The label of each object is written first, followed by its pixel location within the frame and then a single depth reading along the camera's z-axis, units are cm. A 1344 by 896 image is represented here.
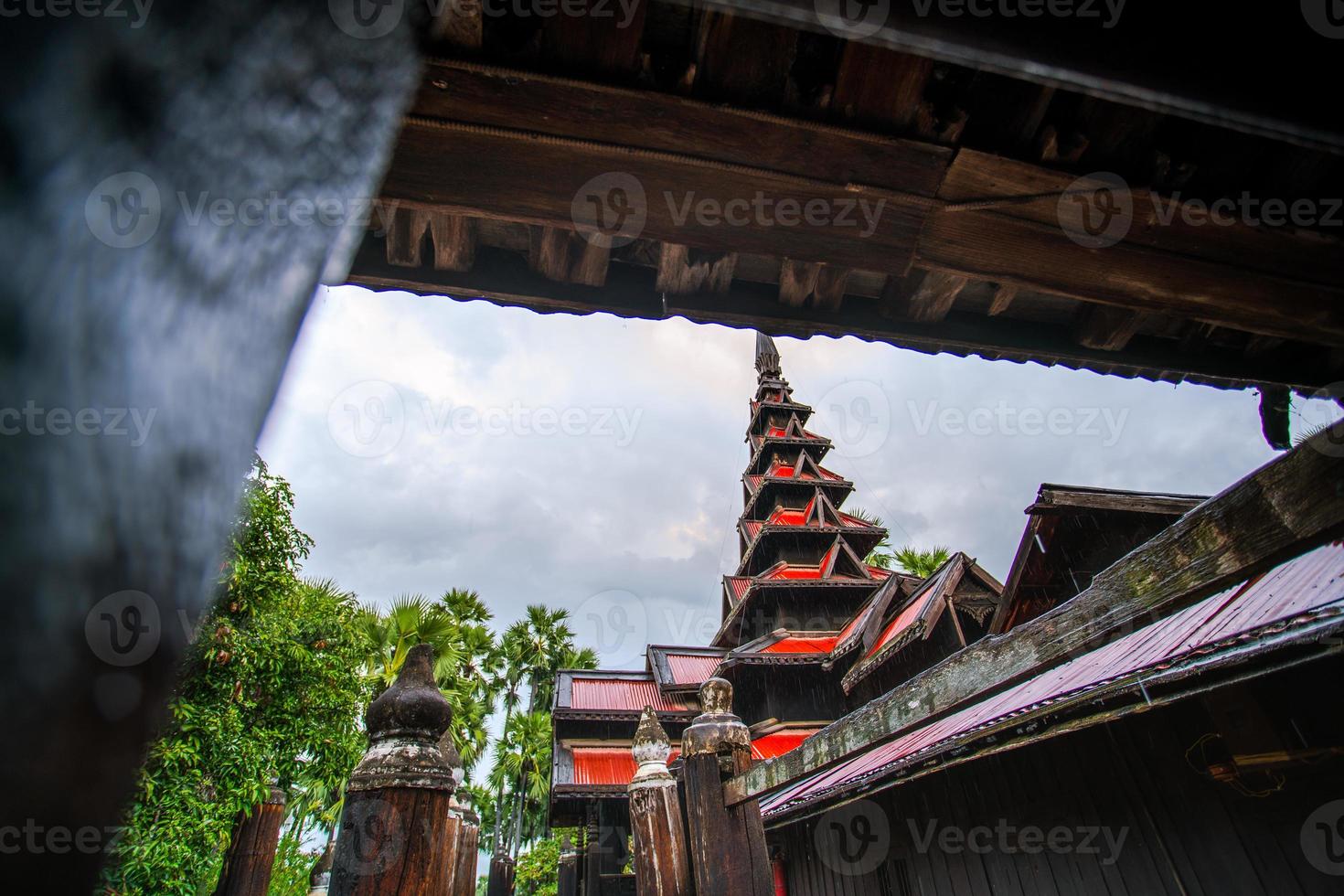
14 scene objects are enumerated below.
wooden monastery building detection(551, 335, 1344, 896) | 256
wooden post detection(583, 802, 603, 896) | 1110
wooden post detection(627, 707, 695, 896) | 303
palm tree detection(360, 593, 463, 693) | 1572
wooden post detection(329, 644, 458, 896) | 188
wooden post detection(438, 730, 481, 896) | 423
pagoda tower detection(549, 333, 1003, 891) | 1063
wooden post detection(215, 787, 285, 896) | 711
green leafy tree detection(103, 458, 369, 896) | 736
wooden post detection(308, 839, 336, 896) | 866
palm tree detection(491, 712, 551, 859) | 2853
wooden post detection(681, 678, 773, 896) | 294
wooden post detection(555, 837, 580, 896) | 1197
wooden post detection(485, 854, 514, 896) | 1166
